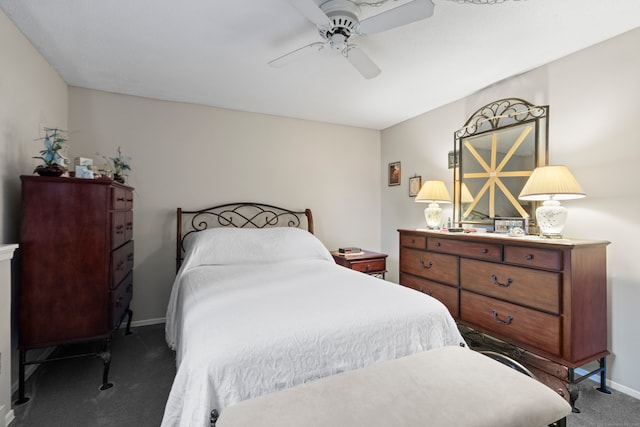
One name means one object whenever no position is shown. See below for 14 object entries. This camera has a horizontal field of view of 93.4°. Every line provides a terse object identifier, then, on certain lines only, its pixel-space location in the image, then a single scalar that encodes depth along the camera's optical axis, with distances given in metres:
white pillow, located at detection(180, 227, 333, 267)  2.79
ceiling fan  1.52
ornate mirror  2.52
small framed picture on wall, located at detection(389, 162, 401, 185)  4.05
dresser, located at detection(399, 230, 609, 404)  1.89
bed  1.20
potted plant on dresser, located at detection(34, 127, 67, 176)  1.97
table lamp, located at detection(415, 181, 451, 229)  3.10
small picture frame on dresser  2.46
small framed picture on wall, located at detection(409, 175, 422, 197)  3.72
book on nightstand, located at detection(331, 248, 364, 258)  3.60
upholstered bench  1.00
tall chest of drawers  1.88
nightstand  3.51
